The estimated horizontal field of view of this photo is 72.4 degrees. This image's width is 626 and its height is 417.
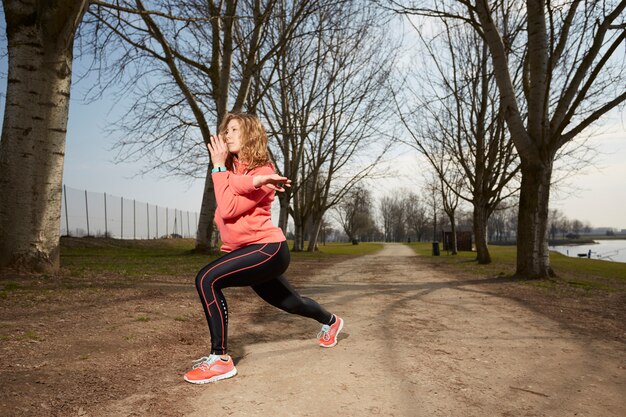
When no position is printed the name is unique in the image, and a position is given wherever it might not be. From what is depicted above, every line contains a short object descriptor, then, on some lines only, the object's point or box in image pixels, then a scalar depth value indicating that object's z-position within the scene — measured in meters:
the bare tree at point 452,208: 30.89
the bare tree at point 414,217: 98.49
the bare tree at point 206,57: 12.80
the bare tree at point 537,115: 10.37
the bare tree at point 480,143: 18.70
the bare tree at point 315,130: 23.22
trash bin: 30.60
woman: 3.24
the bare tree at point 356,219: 68.19
